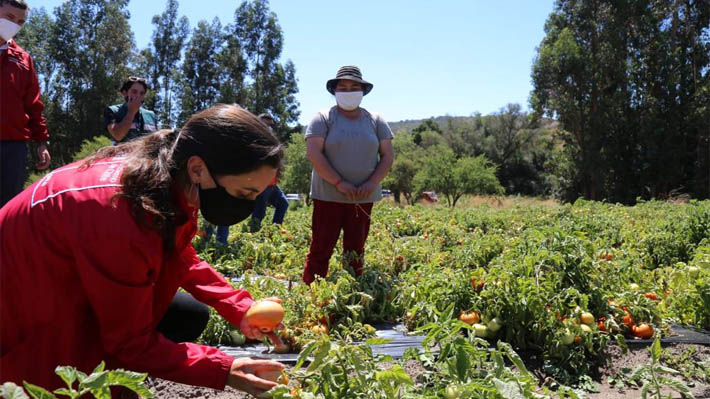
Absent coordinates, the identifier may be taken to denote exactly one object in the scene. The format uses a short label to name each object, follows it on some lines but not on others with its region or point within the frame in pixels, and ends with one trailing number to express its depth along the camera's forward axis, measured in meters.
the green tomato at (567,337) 2.65
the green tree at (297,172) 24.17
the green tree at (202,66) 36.09
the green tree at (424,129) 57.44
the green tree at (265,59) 35.62
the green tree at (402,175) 34.25
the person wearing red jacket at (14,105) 3.43
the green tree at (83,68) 30.94
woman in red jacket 1.49
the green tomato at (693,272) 3.49
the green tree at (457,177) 23.23
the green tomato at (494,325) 2.91
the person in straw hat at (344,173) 3.93
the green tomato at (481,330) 2.88
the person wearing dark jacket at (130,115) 4.38
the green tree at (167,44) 36.78
